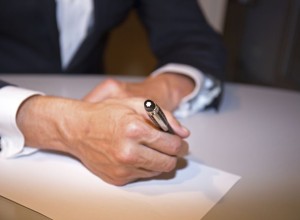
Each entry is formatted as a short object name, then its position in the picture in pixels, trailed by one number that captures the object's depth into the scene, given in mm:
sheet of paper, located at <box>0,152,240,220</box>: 457
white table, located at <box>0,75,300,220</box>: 487
